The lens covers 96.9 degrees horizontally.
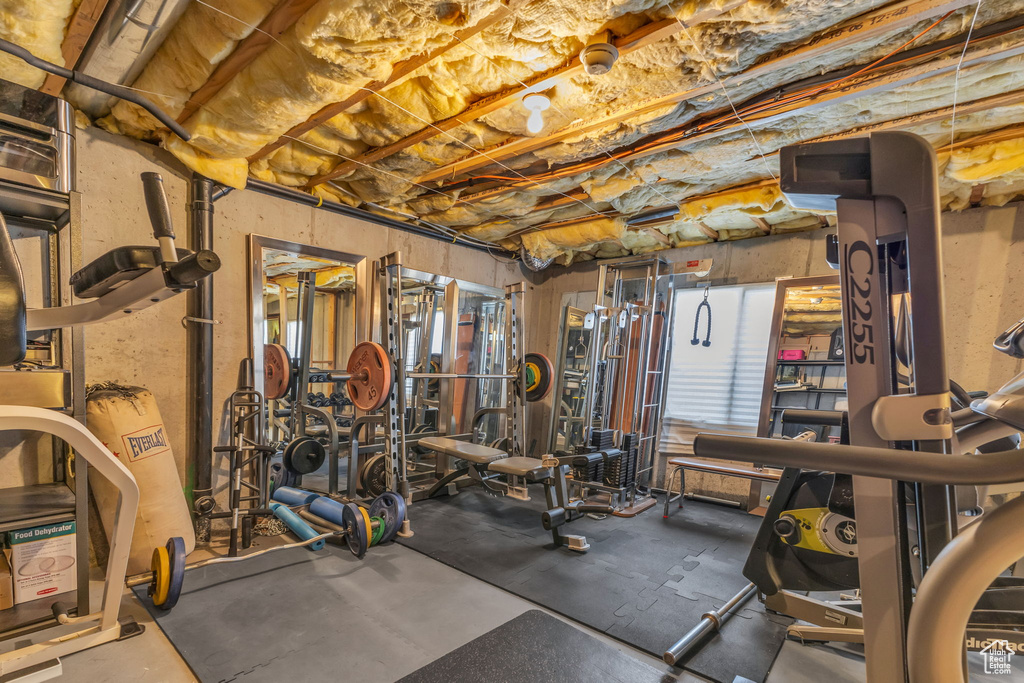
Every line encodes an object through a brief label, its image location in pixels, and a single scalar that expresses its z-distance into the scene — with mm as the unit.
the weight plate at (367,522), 2985
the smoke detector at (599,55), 1982
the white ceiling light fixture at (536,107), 2459
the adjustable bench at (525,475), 3256
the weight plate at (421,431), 4569
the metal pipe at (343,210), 3570
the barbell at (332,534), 2227
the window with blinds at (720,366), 4664
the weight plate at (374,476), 3754
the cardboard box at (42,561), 2197
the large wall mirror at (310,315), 3621
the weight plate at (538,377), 4492
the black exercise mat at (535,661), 1885
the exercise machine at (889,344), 981
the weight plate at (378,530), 3092
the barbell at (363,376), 3371
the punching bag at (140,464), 2604
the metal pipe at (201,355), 3178
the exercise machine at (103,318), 1096
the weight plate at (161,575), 2219
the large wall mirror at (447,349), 4812
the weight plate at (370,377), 3355
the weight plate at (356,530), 2900
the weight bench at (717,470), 3894
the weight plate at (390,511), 3162
